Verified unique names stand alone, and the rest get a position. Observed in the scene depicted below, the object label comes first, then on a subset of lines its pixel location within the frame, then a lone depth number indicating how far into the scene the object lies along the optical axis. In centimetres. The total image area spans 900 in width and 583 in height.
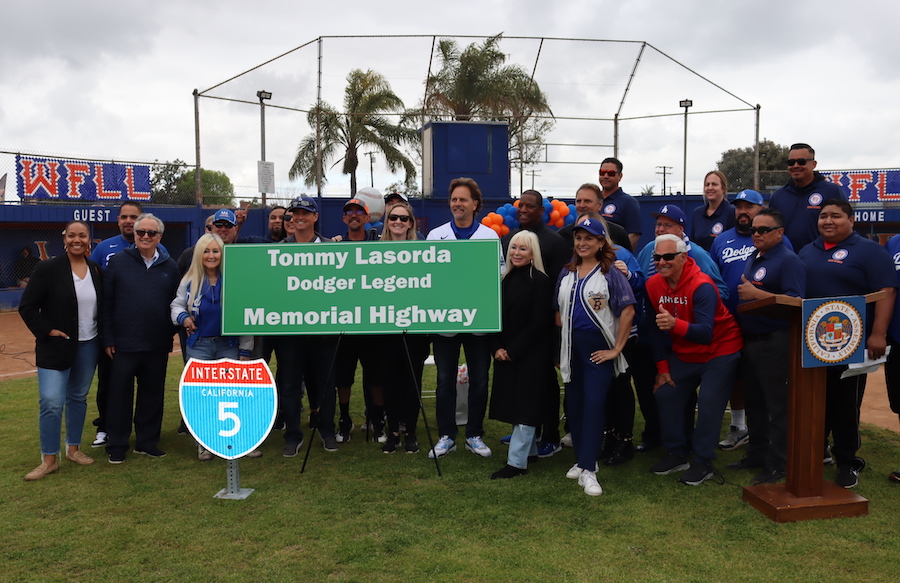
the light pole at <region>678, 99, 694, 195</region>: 1644
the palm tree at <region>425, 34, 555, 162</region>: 1675
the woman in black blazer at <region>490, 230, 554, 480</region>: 489
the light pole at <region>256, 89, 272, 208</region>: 1528
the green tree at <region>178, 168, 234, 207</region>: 1648
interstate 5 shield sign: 448
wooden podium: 411
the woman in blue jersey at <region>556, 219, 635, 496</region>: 457
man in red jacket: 454
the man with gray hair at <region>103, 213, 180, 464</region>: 535
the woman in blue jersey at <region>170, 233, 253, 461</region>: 530
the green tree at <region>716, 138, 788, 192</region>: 1848
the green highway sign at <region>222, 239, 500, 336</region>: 513
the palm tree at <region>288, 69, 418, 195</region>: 1627
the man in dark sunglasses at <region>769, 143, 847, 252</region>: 540
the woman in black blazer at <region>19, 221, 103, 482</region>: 496
